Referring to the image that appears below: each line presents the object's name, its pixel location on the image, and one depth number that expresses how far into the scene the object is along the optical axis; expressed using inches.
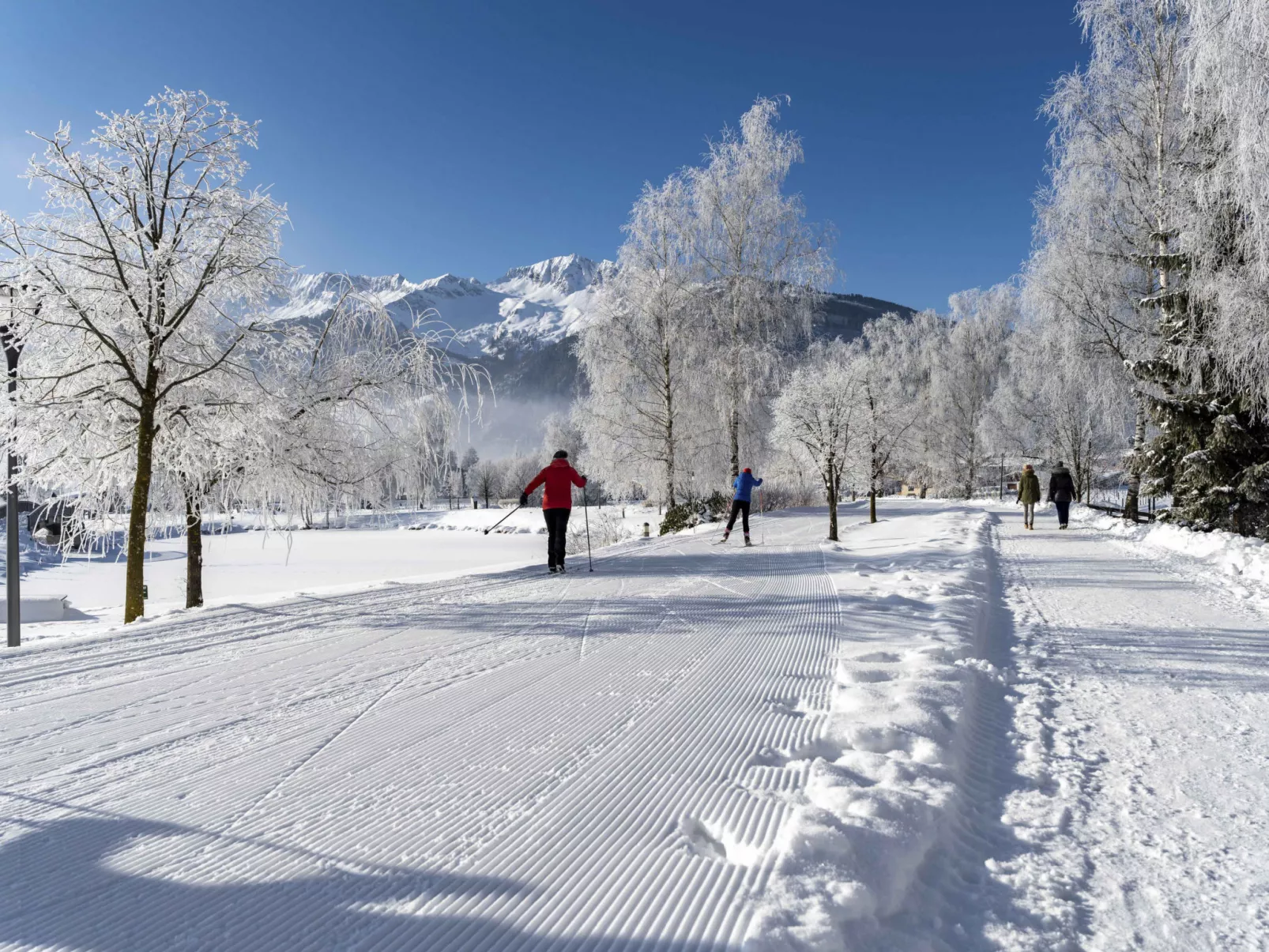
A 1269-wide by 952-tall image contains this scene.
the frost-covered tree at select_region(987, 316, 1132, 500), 677.3
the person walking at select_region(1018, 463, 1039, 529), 714.8
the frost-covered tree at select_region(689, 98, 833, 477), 776.9
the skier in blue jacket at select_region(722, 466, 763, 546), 481.4
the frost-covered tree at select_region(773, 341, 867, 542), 676.7
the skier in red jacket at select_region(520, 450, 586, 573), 359.6
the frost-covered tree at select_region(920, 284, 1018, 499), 1584.6
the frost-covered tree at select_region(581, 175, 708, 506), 791.1
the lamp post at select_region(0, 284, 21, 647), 310.7
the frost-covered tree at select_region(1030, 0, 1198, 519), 554.3
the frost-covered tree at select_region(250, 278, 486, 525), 374.9
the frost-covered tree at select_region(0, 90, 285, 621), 308.8
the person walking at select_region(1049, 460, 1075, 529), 692.7
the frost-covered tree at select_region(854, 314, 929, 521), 813.2
